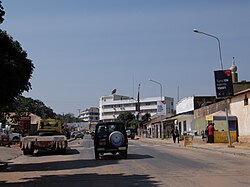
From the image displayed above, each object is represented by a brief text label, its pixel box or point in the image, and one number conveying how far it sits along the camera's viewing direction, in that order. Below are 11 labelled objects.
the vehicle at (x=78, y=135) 91.89
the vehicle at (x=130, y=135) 81.14
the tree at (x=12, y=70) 18.48
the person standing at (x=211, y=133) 40.74
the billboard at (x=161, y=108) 69.42
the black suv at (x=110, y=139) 24.03
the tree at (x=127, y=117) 133.56
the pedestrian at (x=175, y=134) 50.06
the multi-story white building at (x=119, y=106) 156.38
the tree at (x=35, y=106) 118.50
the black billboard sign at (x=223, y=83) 33.00
